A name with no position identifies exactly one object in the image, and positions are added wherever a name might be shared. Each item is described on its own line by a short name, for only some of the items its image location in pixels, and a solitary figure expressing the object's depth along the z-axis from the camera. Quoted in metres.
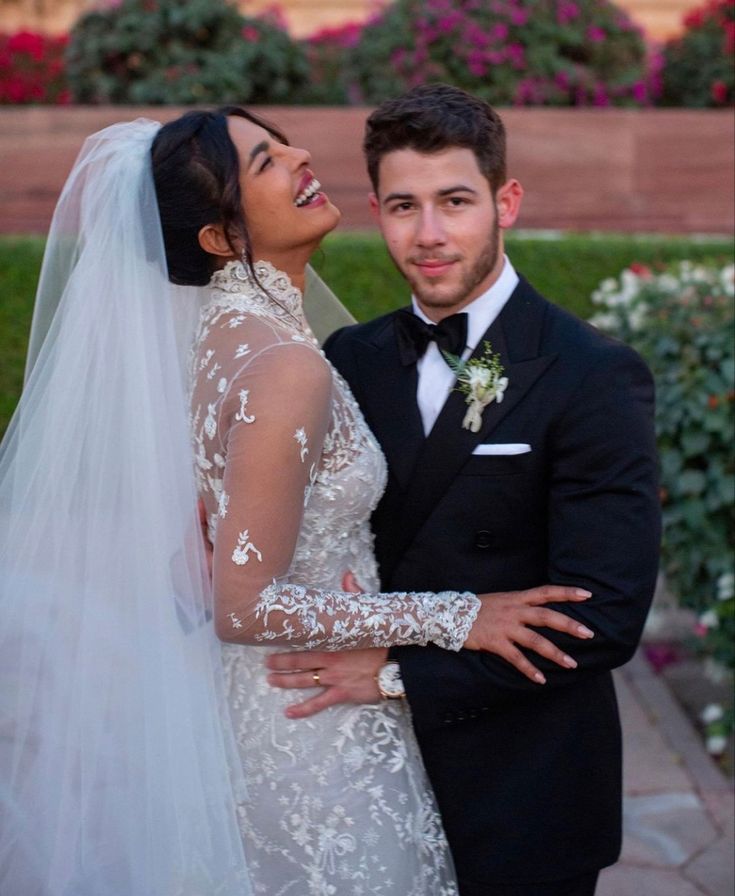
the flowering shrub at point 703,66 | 8.45
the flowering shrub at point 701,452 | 4.54
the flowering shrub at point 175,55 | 7.77
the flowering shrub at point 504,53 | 7.73
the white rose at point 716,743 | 4.64
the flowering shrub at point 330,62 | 8.37
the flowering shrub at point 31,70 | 8.48
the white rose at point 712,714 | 4.69
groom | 2.29
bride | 2.31
